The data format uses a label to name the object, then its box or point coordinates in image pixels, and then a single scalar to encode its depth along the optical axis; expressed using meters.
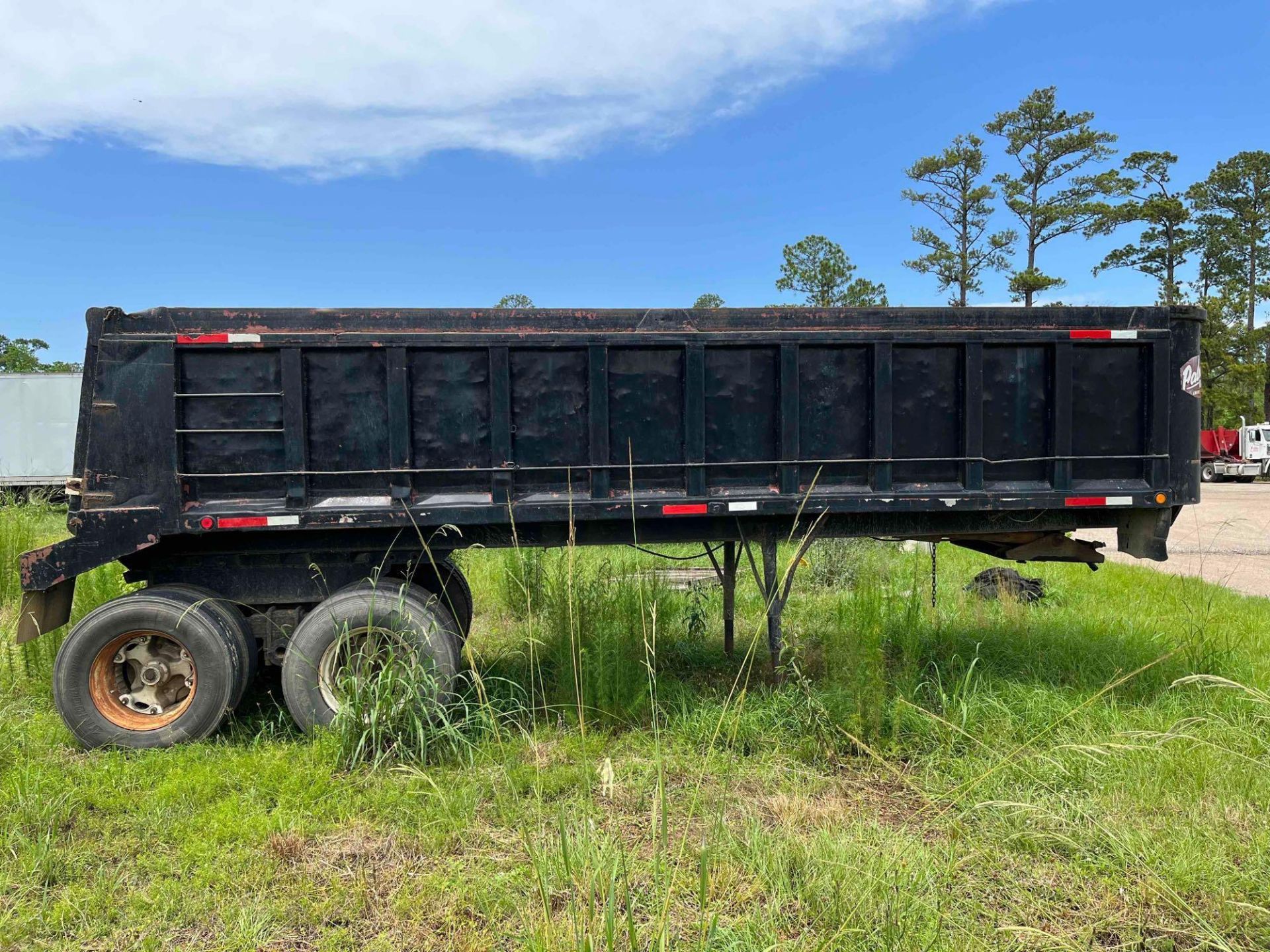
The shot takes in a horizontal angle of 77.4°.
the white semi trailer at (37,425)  20.11
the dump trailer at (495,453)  4.75
